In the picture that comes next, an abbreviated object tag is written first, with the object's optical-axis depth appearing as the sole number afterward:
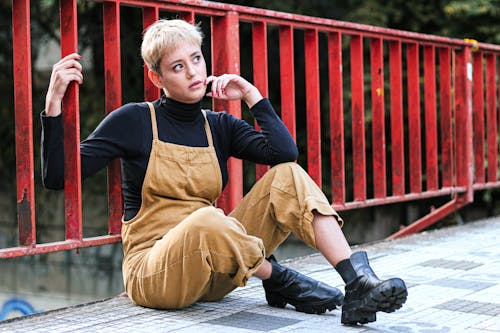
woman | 2.87
